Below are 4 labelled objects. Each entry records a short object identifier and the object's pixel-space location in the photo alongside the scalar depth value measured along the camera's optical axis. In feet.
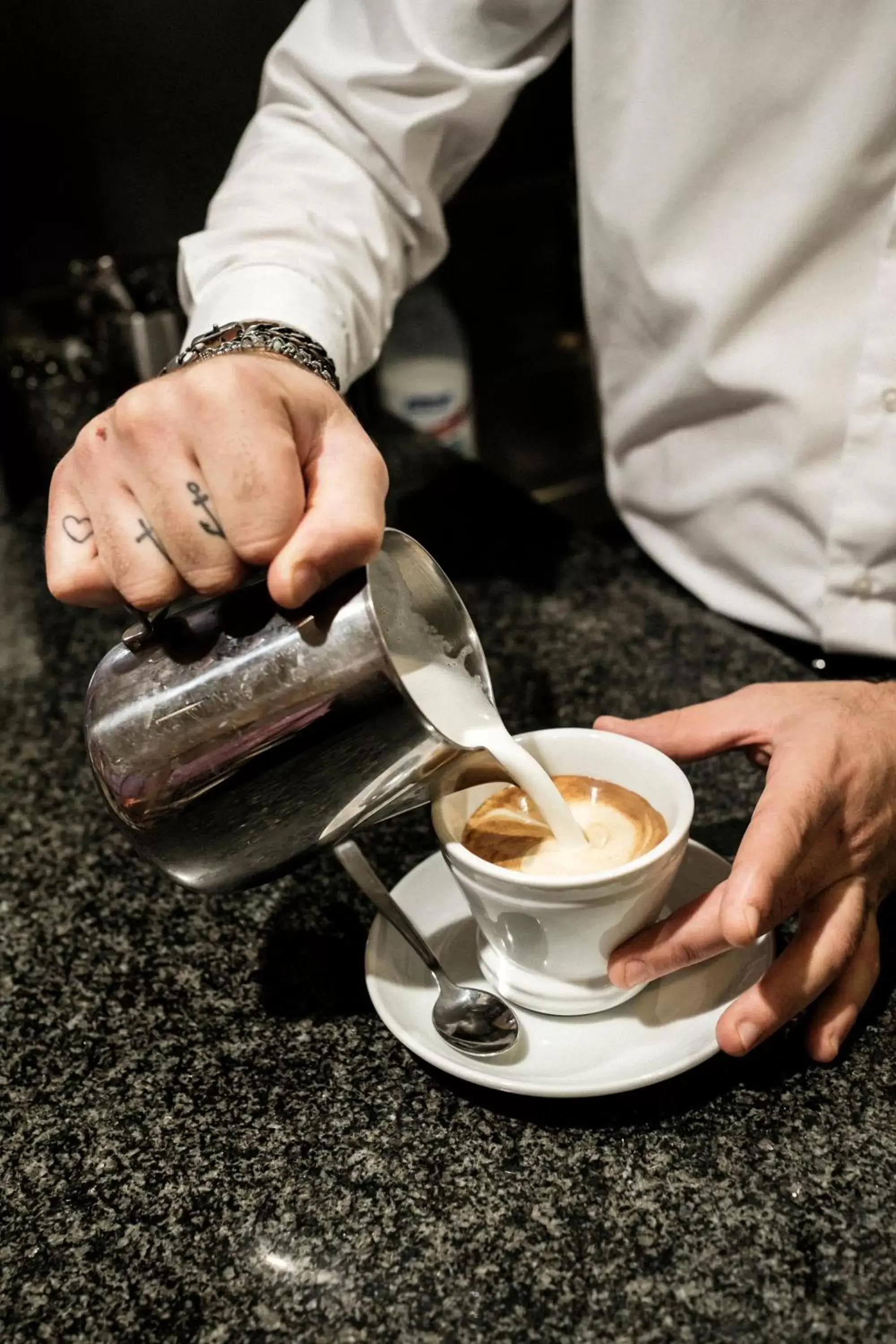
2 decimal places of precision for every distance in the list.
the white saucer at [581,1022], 2.10
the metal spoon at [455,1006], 2.21
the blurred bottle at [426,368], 5.28
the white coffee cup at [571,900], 2.12
